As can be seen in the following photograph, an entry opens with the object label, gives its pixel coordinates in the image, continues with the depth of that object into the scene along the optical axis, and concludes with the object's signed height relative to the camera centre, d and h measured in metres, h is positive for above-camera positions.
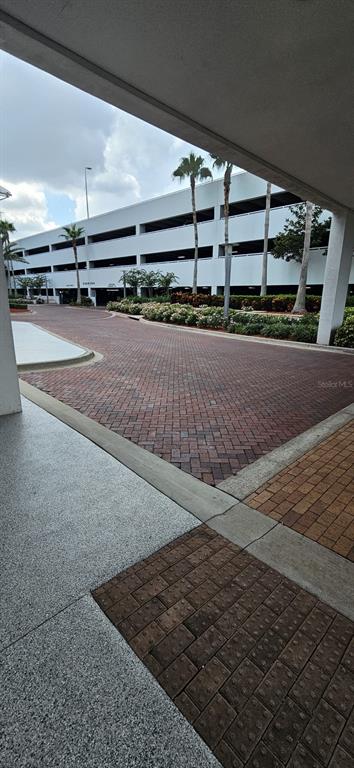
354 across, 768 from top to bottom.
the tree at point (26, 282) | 57.00 +0.90
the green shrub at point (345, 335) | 11.26 -1.51
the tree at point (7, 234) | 46.06 +8.00
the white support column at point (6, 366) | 4.37 -1.06
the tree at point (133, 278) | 35.12 +1.02
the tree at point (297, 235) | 21.81 +3.49
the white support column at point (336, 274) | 10.39 +0.48
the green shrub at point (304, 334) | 12.71 -1.66
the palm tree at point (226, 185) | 24.40 +7.61
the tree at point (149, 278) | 34.14 +1.00
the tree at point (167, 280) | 33.00 +0.80
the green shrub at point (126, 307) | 26.41 -1.58
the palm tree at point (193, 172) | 27.58 +9.48
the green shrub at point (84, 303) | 44.34 -1.97
